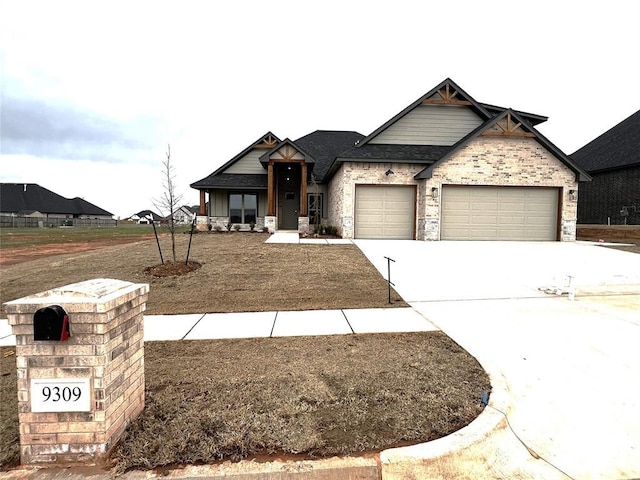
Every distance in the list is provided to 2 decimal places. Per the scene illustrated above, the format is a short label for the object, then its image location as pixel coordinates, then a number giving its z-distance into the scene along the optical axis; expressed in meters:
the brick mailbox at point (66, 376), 2.32
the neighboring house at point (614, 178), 20.56
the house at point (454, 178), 15.53
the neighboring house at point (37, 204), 60.97
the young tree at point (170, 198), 9.71
